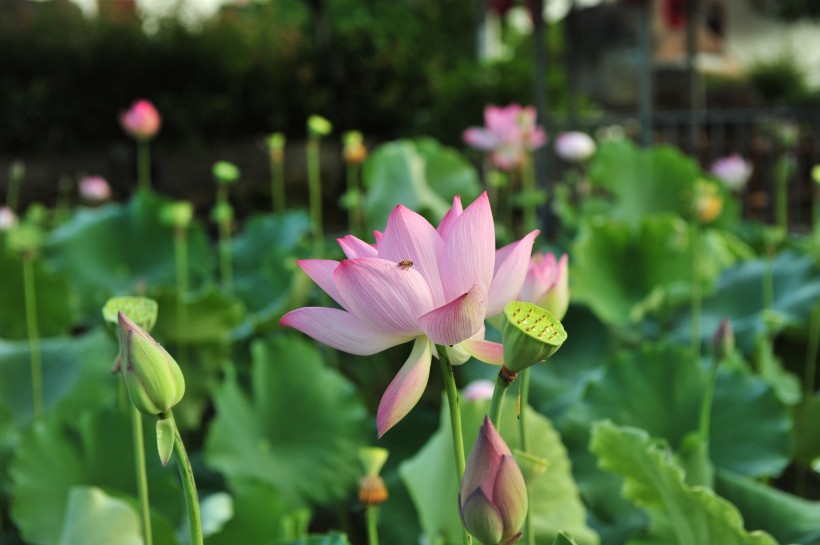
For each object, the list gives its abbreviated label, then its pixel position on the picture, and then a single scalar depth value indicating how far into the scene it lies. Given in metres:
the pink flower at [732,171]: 7.75
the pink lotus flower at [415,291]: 1.75
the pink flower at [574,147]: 8.21
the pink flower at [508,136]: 6.41
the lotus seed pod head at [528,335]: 1.68
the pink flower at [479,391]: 3.10
